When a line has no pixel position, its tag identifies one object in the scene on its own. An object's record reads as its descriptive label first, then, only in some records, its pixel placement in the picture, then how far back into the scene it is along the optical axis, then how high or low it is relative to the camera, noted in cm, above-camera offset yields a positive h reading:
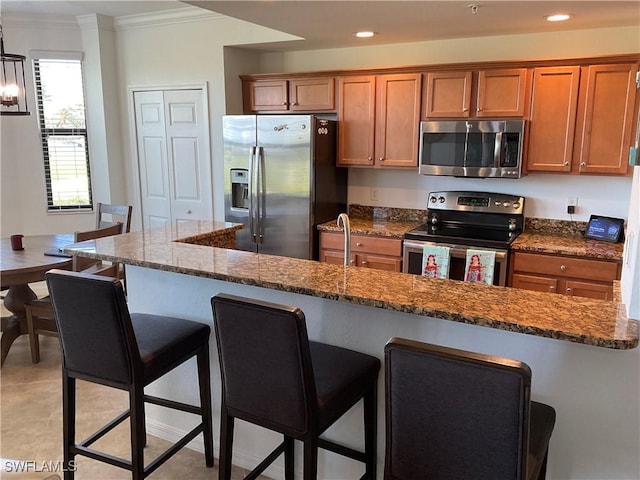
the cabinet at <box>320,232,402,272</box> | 392 -77
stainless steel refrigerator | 403 -22
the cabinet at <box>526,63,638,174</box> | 333 +23
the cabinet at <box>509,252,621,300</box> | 327 -79
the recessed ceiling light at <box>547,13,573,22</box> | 312 +84
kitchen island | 155 -60
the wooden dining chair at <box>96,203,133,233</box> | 427 -52
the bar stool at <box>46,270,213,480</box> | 188 -76
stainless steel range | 357 -59
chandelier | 346 +45
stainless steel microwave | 358 +4
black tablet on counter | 354 -52
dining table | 338 -77
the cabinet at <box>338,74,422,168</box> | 394 +26
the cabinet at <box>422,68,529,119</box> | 358 +43
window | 533 +21
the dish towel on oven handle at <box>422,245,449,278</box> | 362 -77
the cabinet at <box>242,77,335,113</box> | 425 +50
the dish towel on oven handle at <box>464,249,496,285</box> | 346 -76
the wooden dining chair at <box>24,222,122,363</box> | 360 -115
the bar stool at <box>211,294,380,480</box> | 155 -74
